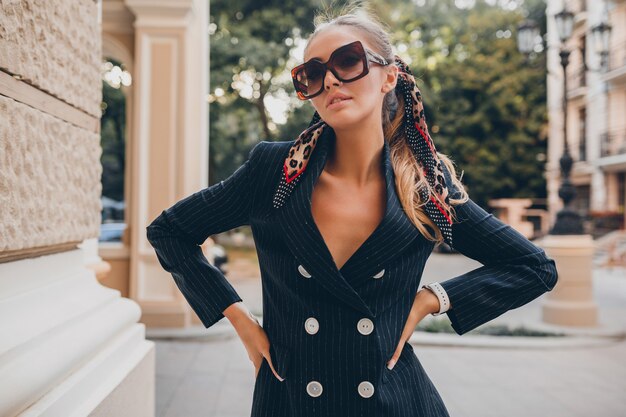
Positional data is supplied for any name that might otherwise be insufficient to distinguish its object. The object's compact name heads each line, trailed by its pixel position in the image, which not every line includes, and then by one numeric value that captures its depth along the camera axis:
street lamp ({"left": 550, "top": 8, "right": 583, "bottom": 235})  9.03
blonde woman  1.56
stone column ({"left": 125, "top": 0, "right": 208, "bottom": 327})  7.99
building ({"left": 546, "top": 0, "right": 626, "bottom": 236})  26.61
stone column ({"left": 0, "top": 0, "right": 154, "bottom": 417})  1.51
